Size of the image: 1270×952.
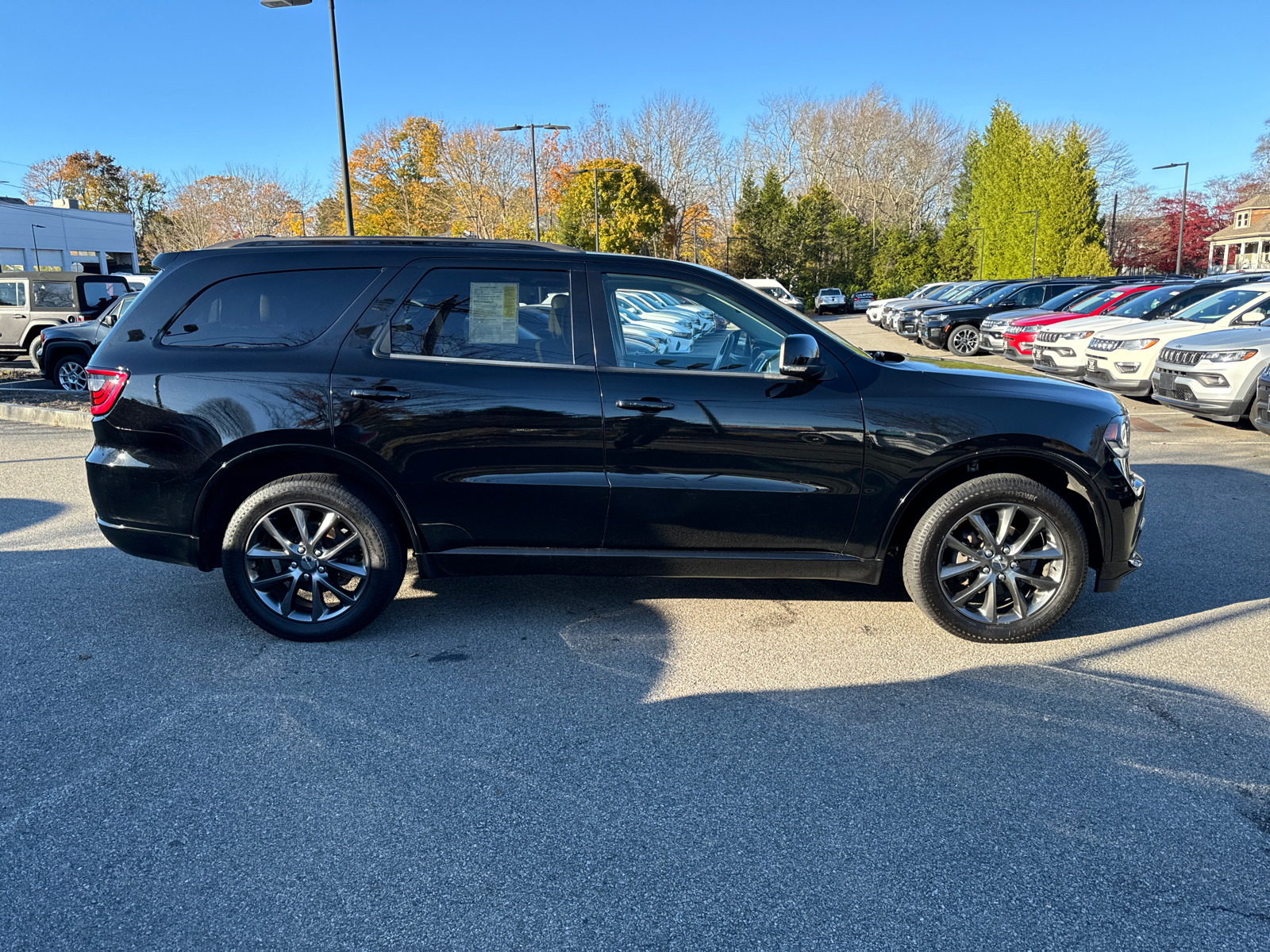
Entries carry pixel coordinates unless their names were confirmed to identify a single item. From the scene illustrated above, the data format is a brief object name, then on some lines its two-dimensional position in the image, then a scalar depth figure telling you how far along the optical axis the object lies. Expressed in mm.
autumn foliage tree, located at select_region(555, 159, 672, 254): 47625
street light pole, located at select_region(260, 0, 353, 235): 14266
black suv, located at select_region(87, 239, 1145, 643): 4184
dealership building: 49250
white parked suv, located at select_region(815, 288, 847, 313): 53188
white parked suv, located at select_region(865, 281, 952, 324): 33419
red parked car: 17188
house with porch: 83312
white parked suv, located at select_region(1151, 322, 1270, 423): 10086
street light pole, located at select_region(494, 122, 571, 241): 27394
